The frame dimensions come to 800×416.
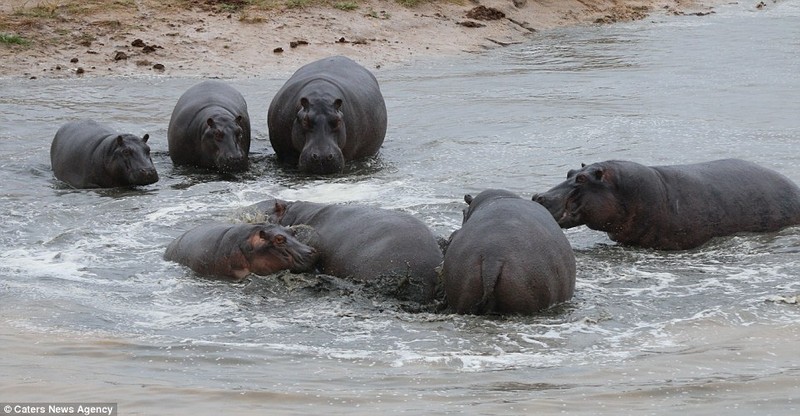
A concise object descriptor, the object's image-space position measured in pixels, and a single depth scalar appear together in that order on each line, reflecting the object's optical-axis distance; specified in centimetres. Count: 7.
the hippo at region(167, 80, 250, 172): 2375
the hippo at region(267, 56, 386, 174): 2373
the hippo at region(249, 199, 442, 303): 1493
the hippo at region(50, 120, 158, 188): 2259
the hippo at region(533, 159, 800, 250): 1766
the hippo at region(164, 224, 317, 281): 1602
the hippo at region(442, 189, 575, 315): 1380
